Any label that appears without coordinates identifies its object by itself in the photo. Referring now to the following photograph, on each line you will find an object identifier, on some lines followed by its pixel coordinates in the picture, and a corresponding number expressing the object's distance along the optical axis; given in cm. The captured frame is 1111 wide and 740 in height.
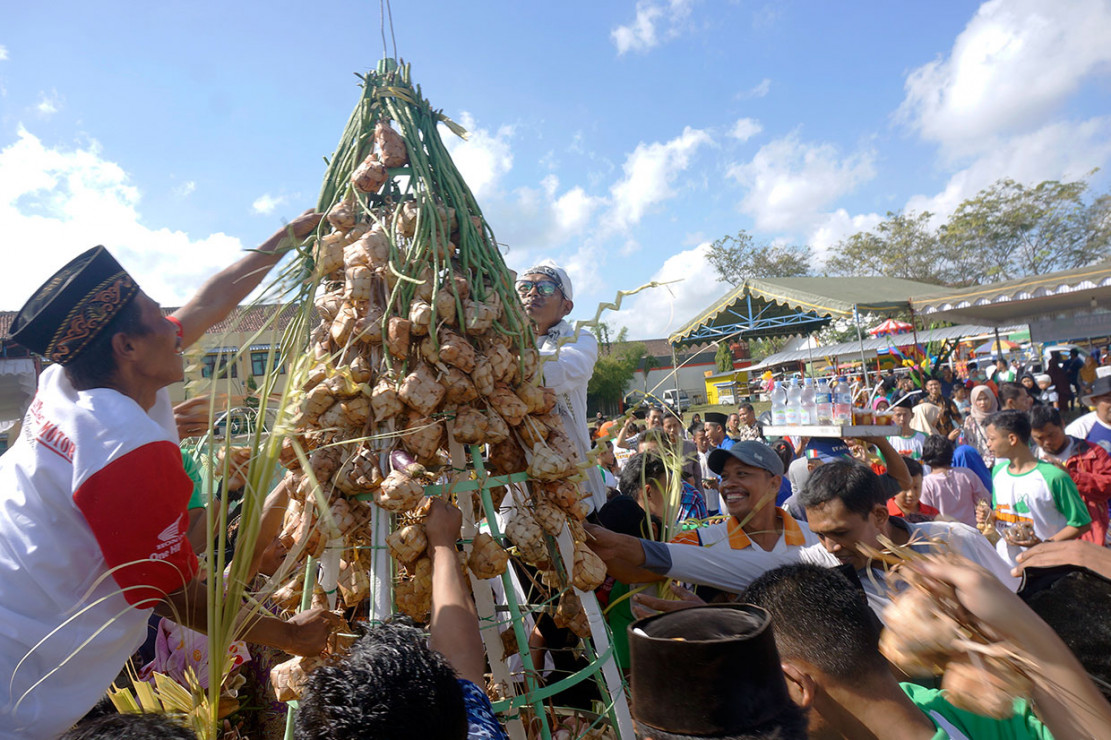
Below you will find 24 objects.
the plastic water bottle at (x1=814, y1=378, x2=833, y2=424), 398
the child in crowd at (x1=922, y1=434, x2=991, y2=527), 461
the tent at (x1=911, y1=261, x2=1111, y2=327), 1085
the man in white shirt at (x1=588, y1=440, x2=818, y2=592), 221
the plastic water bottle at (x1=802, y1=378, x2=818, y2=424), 413
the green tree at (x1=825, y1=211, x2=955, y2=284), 3434
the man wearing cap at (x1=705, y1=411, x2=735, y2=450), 700
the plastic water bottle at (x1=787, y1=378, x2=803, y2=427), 441
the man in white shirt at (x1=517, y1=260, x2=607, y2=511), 256
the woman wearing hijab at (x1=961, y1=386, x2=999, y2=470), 712
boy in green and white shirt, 361
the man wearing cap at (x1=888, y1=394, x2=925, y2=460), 608
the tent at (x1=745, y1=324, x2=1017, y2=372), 2548
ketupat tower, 176
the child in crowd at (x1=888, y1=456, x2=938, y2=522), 388
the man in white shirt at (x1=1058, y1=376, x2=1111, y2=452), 511
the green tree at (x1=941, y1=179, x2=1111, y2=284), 2947
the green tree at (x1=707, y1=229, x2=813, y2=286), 3703
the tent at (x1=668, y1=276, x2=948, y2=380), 1131
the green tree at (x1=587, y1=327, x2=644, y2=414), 2461
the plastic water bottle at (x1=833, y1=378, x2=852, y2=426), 387
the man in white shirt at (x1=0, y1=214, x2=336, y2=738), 150
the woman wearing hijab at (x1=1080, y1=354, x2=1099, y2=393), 1360
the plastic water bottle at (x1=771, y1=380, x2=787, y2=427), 470
